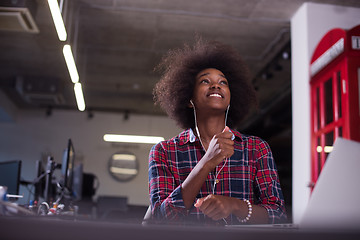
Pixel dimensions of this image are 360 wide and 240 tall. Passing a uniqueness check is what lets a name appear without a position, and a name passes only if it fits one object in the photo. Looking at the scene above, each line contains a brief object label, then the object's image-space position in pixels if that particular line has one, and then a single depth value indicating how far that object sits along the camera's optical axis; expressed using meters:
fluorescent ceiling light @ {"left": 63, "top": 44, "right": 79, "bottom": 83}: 4.15
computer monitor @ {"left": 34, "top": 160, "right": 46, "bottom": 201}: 3.90
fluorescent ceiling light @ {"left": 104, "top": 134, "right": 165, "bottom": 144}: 9.61
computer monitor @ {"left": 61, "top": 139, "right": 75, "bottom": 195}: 3.31
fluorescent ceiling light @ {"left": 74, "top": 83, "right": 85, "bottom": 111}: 5.28
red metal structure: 3.54
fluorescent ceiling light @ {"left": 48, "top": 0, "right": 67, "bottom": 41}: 3.38
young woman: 1.28
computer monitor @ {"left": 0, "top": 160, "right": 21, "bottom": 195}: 3.18
